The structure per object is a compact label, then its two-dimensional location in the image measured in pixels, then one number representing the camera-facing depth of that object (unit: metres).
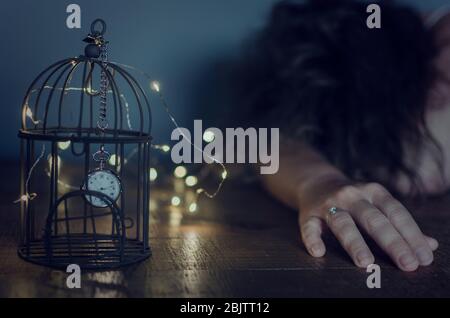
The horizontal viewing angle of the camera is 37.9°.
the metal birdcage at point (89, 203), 0.80
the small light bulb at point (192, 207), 1.07
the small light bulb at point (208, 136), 0.98
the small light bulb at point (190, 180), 1.18
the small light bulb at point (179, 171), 1.51
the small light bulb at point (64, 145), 0.93
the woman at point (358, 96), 1.52
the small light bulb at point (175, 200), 1.18
